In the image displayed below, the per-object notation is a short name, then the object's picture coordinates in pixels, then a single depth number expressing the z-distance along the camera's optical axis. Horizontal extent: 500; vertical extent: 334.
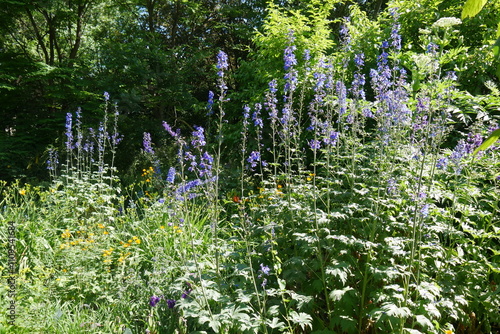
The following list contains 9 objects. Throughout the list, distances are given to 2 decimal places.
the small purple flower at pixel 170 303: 3.08
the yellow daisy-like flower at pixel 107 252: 3.97
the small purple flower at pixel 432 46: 2.62
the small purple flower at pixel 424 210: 2.61
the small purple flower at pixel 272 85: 3.55
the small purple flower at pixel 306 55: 3.27
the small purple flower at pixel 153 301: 3.18
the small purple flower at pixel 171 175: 4.01
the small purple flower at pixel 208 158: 3.07
